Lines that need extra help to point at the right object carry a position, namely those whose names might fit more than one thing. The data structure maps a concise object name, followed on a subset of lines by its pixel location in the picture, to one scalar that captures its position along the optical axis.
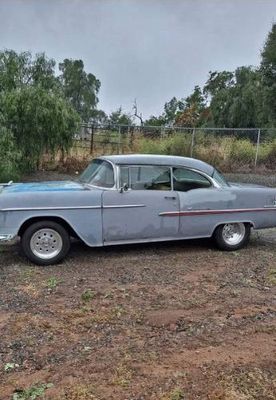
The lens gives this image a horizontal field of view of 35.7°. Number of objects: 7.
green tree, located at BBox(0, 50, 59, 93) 13.43
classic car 5.74
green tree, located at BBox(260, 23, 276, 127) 25.00
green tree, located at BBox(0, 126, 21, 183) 11.02
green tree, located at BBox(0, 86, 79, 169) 12.88
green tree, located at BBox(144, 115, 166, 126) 49.19
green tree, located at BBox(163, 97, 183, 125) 59.86
